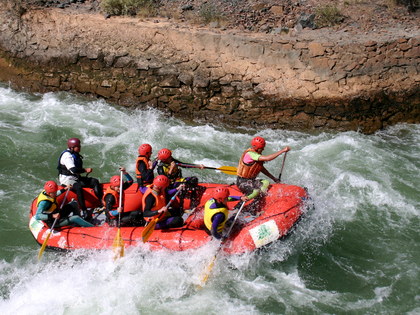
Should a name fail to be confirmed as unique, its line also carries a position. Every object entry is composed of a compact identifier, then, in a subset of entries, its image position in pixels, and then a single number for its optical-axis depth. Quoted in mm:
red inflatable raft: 7661
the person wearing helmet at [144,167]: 8656
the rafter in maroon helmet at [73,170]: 8781
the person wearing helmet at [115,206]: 8156
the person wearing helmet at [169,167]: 8633
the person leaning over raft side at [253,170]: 8297
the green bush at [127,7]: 14867
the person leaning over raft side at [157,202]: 7734
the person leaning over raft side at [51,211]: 7945
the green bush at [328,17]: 14430
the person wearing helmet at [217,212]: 7406
